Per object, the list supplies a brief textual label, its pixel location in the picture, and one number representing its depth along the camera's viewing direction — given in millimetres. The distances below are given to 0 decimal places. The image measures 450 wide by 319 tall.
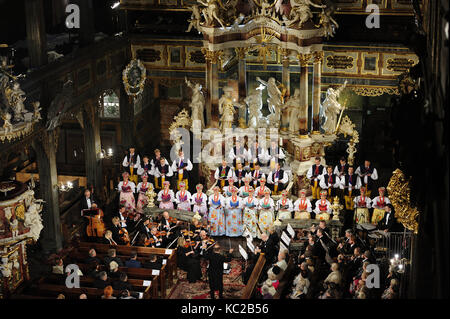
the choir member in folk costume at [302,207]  21438
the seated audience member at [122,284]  16656
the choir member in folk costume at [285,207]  21375
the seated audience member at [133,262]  18047
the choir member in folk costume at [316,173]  22906
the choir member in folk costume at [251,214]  21406
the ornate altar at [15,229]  17719
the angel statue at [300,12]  22469
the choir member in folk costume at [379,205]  21406
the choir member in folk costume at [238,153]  24031
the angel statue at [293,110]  23750
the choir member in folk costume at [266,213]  21297
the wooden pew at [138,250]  18969
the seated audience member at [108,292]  15617
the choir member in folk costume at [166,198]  22125
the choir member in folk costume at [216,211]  21656
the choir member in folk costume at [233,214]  21562
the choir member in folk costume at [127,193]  22766
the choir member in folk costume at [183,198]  21969
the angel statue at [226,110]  23938
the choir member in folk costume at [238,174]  23031
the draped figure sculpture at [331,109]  23891
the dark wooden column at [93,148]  24141
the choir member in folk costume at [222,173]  23062
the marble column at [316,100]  23656
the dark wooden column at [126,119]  27230
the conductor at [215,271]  17891
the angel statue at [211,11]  22953
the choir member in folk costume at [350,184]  22672
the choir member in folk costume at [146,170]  23938
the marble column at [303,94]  23203
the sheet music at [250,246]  18700
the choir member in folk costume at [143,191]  22750
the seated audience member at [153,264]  18147
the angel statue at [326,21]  22609
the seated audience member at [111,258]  17750
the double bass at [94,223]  20625
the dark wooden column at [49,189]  20688
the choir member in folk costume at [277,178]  22844
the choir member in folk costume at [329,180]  22750
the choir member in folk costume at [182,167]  23953
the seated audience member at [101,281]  16641
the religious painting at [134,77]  26406
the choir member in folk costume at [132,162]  24172
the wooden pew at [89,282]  17062
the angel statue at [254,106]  24078
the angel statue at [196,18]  23422
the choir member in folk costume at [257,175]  22953
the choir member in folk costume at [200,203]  21766
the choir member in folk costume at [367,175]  22641
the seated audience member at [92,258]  17886
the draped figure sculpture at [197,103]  24750
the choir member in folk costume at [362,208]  21578
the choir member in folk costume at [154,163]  23870
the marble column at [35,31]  20500
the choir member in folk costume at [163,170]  23742
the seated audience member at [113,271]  17359
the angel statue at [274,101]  23969
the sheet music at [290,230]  19594
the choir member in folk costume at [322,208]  21375
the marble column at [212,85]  23641
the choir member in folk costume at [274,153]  23531
